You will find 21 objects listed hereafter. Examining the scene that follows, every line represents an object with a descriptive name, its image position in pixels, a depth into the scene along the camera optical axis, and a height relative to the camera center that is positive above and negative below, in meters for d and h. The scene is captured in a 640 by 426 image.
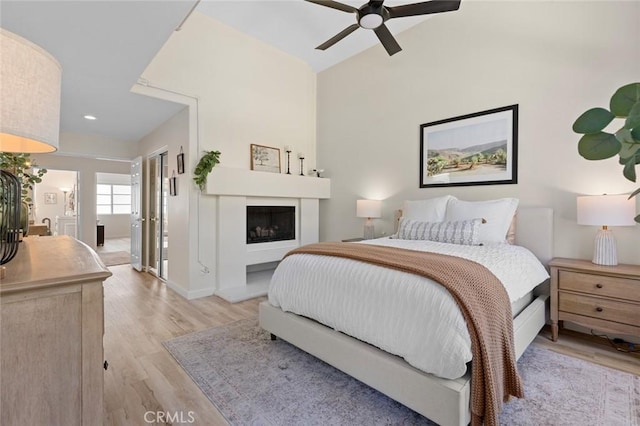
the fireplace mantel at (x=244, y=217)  3.72 -0.10
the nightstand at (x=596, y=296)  2.18 -0.67
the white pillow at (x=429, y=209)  3.21 +0.01
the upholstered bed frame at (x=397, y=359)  1.36 -0.85
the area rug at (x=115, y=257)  5.80 -1.00
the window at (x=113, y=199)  9.70 +0.38
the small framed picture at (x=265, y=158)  4.26 +0.77
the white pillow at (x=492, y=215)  2.80 -0.05
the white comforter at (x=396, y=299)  1.40 -0.53
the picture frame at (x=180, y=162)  3.75 +0.61
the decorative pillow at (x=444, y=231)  2.74 -0.21
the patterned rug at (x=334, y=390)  1.60 -1.11
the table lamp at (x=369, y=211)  4.07 -0.01
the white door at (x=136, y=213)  4.97 -0.05
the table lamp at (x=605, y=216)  2.27 -0.05
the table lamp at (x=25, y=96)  0.77 +0.32
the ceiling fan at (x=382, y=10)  2.32 +1.61
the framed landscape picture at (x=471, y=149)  3.16 +0.70
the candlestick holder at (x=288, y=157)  4.67 +0.84
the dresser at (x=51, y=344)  0.89 -0.43
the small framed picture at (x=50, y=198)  8.34 +0.35
